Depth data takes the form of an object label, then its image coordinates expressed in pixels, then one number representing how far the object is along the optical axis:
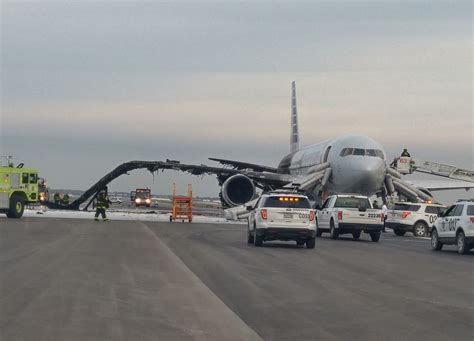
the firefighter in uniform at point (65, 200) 79.01
